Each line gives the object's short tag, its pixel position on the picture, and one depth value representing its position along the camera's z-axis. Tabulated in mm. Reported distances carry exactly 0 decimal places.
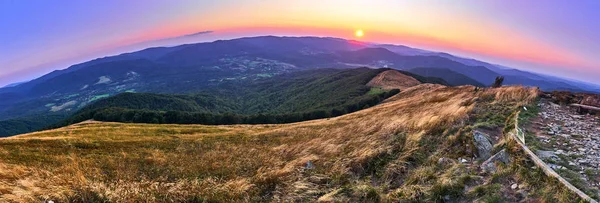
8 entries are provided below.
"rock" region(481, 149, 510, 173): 10329
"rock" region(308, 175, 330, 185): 11945
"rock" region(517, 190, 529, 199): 8438
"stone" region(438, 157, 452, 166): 11639
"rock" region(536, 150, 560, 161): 10484
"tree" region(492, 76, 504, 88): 30072
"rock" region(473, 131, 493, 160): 11683
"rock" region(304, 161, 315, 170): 13436
